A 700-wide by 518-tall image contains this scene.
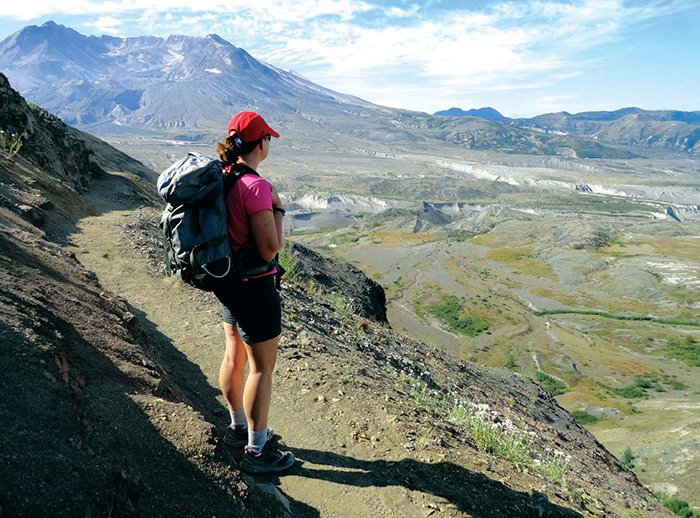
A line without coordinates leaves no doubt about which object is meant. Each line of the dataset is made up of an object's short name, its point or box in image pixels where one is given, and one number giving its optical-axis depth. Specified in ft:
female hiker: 8.72
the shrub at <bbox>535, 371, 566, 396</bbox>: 105.67
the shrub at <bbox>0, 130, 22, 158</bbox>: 33.57
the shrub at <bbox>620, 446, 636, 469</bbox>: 53.69
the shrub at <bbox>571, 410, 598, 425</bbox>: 85.52
